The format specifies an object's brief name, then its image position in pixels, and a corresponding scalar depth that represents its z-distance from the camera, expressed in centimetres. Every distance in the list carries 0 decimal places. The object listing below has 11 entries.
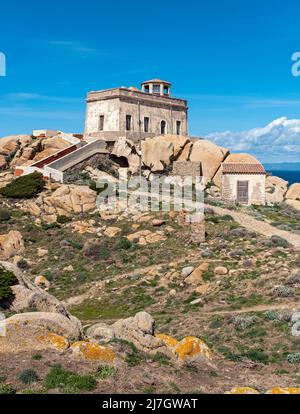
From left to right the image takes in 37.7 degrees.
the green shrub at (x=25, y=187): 4303
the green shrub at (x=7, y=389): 1098
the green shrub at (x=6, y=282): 1627
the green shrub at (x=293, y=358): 1688
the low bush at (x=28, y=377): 1155
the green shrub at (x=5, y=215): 3897
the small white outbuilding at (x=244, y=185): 4778
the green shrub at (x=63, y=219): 3922
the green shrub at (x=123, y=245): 3434
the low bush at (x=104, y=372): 1212
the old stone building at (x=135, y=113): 5397
